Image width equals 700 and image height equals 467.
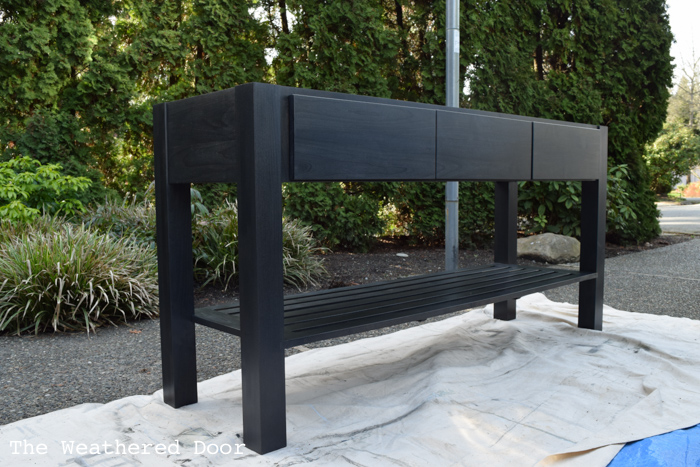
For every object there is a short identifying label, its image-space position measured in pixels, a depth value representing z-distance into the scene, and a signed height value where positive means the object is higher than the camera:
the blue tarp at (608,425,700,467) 1.61 -0.79
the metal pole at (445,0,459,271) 4.57 +0.83
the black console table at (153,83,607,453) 1.66 +0.07
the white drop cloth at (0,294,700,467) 1.67 -0.79
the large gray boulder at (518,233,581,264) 5.68 -0.58
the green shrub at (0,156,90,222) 3.67 +0.03
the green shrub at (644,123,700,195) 16.48 +1.09
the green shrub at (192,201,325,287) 4.17 -0.46
